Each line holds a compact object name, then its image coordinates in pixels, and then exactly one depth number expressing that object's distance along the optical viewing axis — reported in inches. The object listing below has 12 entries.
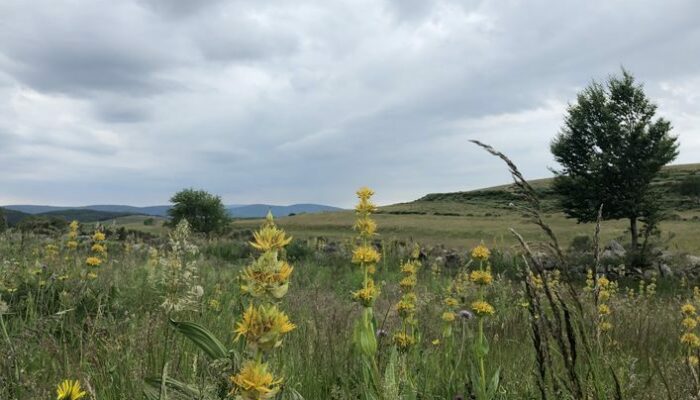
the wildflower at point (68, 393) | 49.6
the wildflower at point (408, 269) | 138.8
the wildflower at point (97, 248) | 178.5
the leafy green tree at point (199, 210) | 2172.7
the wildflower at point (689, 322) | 173.3
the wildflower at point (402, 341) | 127.5
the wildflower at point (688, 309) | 178.1
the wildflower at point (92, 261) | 172.3
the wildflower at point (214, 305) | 187.3
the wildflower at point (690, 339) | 157.2
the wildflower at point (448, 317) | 135.3
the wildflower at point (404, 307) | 125.2
